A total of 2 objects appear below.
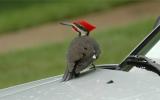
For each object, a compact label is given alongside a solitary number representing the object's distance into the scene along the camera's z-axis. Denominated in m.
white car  6.61
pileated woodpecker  7.50
